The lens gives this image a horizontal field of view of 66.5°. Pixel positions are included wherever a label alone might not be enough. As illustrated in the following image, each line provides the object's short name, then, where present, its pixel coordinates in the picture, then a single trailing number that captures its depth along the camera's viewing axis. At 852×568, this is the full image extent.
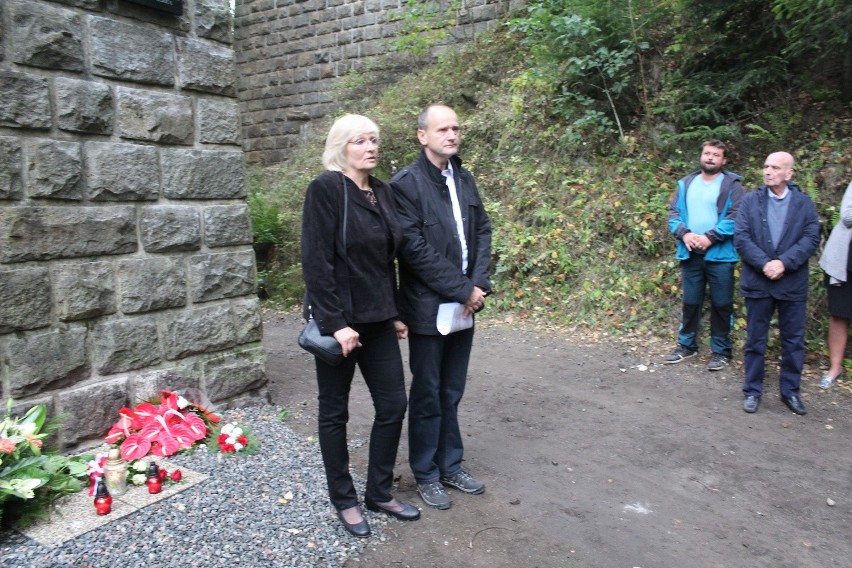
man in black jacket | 3.37
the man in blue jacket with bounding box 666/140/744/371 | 5.72
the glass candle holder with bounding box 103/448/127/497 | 3.33
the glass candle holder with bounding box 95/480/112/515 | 3.11
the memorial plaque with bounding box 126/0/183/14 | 4.20
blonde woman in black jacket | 2.96
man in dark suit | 4.83
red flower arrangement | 3.76
